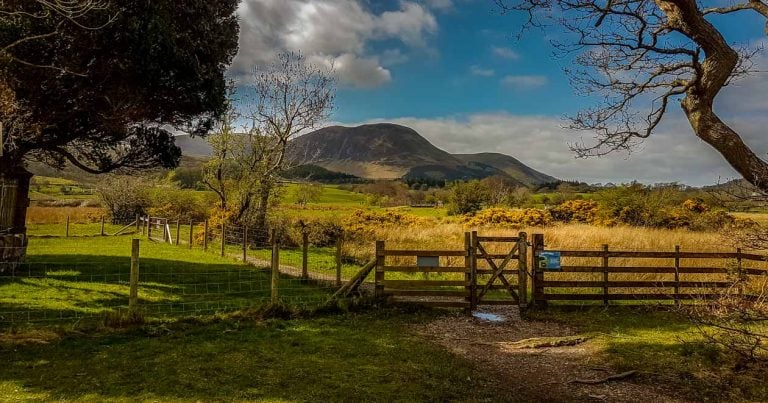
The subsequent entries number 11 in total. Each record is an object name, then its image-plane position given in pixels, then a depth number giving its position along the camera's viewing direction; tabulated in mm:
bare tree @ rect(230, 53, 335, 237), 27641
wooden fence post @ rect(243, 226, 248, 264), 18734
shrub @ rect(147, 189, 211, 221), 42844
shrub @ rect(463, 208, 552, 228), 30922
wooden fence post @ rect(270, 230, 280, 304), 10703
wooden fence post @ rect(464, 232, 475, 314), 12031
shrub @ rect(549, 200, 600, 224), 31773
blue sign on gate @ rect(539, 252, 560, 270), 12266
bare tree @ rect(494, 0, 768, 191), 6379
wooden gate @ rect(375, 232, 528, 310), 11812
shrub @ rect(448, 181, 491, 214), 49219
